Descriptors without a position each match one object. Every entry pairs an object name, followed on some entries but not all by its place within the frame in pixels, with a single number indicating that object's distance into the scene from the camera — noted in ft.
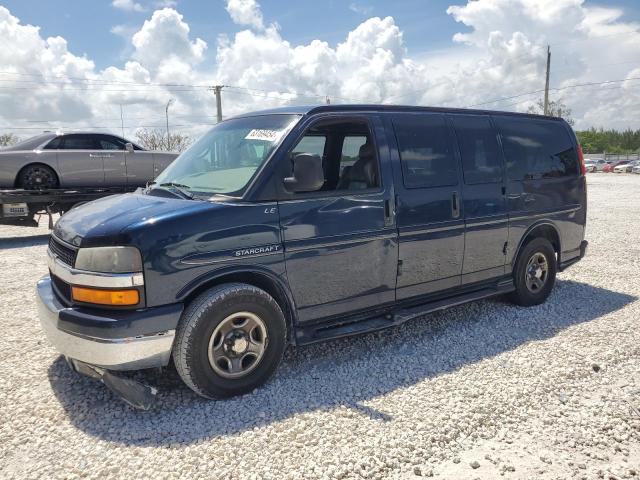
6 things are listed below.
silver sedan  33.99
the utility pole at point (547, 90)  129.08
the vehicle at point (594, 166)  193.91
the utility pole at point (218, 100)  120.57
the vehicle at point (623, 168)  173.06
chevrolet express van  10.27
